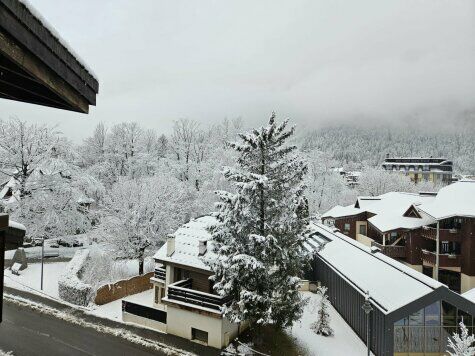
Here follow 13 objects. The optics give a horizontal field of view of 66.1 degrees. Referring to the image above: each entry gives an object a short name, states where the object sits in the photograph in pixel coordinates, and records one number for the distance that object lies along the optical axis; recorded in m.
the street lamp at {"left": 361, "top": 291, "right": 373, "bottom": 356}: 15.46
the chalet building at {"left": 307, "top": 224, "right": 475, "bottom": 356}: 17.23
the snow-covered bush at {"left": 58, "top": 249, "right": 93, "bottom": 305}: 24.75
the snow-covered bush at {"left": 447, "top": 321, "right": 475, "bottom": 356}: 14.14
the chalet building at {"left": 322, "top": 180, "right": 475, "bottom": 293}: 28.41
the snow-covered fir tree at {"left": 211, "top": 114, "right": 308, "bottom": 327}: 17.20
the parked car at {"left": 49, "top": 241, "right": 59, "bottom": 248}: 38.53
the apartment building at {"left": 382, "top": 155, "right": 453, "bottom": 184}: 106.00
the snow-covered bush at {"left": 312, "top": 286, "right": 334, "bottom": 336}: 20.56
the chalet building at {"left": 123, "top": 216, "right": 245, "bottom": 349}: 19.33
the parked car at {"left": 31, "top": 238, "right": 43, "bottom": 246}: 35.82
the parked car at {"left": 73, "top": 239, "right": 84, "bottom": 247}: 38.18
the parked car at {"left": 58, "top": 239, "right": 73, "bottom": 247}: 37.97
